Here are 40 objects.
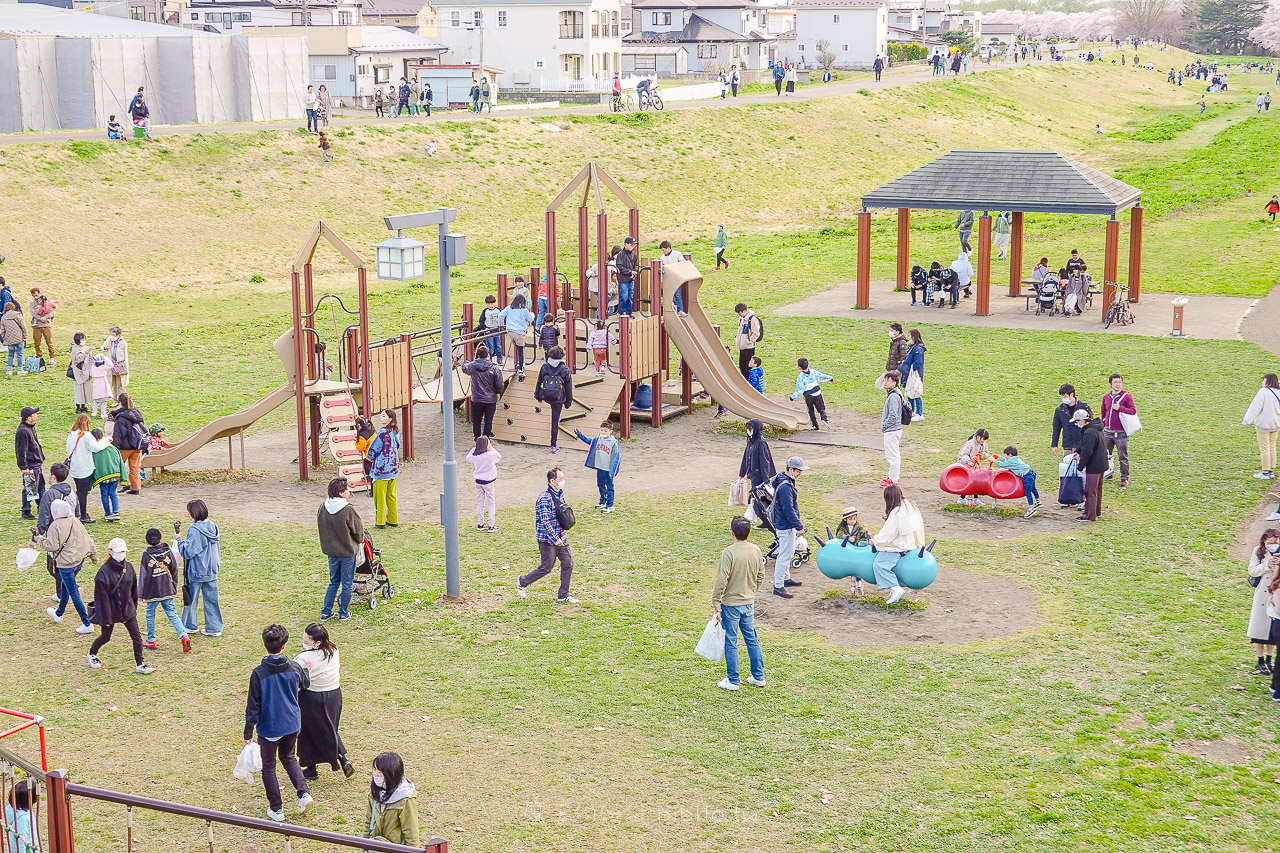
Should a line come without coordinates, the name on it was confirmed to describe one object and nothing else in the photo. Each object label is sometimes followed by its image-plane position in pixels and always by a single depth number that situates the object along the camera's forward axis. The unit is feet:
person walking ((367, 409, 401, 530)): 58.44
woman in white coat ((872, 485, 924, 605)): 47.65
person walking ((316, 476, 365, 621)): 46.42
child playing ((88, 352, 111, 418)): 77.00
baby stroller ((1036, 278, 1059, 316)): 106.63
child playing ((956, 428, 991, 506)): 60.64
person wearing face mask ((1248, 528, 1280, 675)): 40.78
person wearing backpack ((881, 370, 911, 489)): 62.44
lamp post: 48.60
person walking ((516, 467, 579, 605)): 48.62
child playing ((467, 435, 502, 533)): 57.93
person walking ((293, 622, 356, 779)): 34.99
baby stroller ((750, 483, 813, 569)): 50.47
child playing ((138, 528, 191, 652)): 44.14
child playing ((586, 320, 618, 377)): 77.00
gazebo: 105.81
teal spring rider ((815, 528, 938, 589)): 48.29
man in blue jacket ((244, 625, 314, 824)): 33.86
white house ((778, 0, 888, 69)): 356.38
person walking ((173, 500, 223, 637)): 45.27
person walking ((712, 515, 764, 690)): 40.34
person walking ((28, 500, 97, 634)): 46.34
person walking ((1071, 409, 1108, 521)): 57.26
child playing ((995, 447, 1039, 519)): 59.11
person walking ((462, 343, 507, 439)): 72.13
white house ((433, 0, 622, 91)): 262.67
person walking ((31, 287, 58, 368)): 89.66
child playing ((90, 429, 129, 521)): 58.90
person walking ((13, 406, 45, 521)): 59.47
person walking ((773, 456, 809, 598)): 49.42
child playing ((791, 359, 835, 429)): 73.87
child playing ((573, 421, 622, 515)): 59.93
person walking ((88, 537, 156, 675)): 42.60
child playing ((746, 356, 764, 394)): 78.95
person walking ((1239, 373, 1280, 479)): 62.28
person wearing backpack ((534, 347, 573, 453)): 71.82
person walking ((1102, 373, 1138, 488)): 62.28
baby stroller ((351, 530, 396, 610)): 49.08
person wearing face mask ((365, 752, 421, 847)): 29.19
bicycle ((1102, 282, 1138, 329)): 102.27
